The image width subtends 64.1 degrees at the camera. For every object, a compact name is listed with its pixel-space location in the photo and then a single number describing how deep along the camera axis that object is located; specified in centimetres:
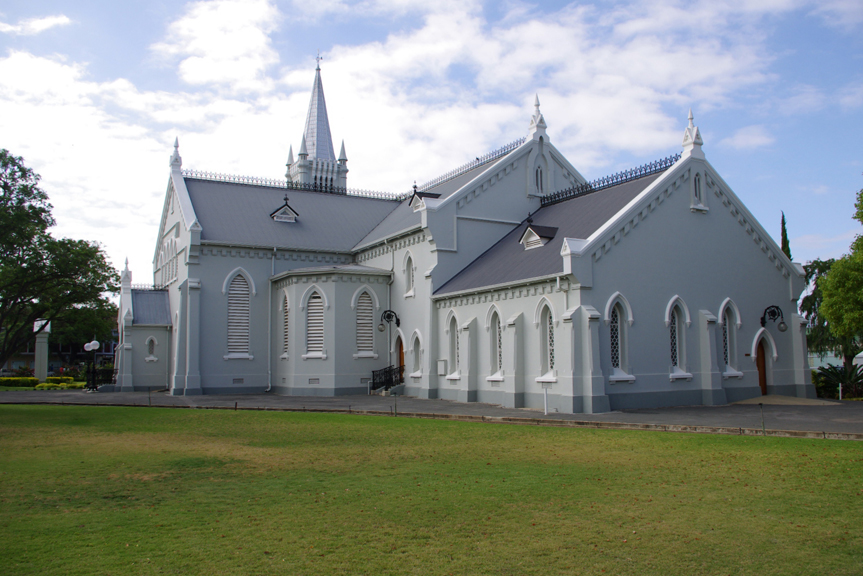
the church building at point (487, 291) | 2359
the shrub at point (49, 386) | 4491
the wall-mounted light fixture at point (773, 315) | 2758
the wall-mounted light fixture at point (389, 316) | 3275
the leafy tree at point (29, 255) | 2419
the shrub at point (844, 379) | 2920
